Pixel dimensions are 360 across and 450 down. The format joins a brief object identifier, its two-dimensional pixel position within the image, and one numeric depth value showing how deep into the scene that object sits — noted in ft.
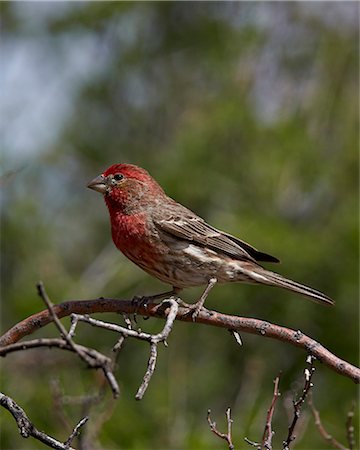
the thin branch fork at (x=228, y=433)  21.02
